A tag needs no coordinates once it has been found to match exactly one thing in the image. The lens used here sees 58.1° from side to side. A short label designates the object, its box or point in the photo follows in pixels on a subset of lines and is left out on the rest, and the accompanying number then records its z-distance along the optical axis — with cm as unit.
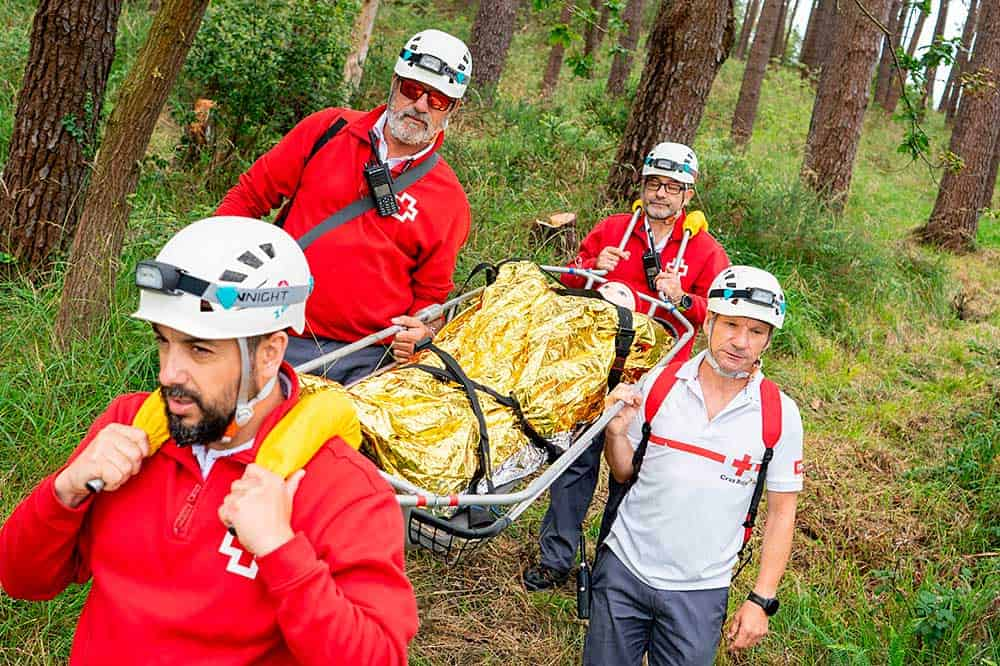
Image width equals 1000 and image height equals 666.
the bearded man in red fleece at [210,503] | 206
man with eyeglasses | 504
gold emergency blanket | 331
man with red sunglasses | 401
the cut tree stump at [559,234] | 814
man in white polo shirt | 354
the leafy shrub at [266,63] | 811
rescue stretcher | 326
